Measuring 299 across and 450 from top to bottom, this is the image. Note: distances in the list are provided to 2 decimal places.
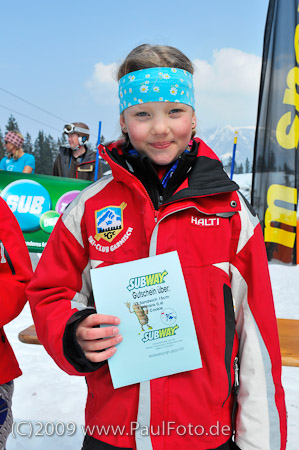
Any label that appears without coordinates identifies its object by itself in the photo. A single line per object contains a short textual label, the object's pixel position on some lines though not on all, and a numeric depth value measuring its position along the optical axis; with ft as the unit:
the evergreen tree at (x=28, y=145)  170.81
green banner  20.61
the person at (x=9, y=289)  5.09
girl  3.94
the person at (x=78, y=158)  21.45
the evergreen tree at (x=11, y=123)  175.72
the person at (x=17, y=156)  23.62
